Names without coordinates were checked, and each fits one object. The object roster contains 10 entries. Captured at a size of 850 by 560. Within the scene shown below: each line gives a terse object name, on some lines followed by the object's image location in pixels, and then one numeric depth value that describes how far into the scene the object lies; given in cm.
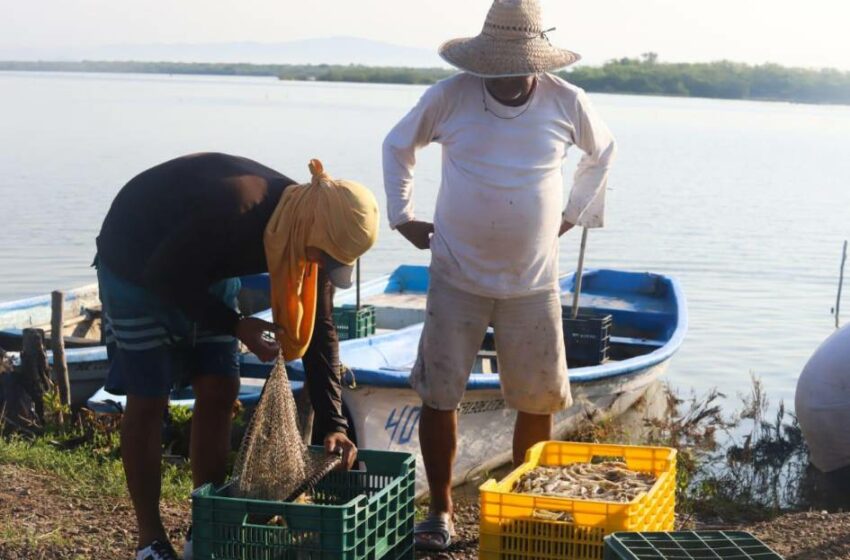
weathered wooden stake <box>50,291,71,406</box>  763
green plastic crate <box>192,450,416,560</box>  384
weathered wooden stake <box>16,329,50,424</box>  748
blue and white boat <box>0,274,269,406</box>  797
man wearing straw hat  497
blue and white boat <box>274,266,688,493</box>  682
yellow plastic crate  419
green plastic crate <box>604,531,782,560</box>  365
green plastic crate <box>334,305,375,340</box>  917
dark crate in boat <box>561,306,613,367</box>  893
